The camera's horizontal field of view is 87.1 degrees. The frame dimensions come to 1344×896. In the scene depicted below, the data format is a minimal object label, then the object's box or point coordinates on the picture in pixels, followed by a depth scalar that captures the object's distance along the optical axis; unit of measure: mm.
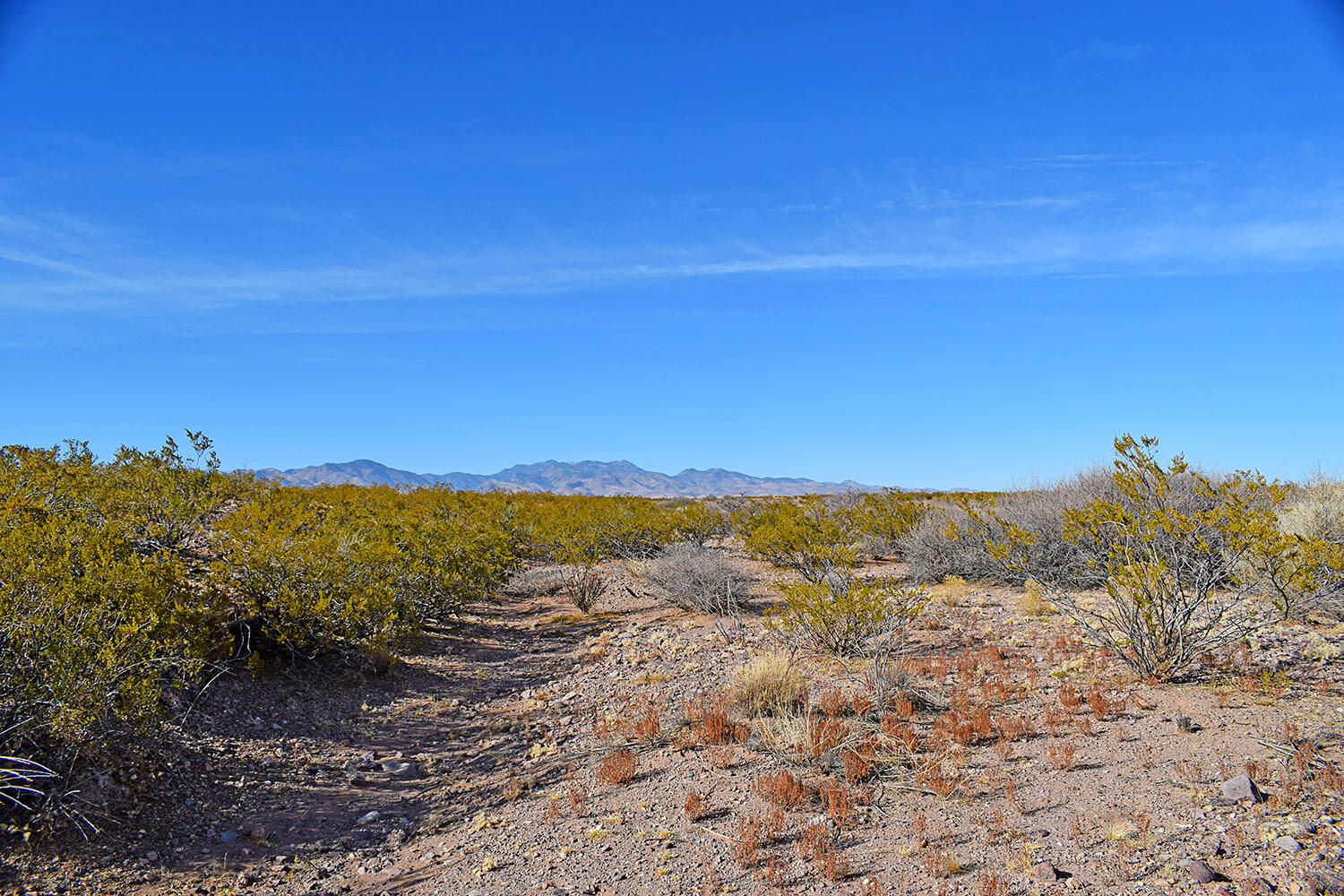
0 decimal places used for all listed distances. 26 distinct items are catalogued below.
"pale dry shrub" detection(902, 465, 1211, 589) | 12344
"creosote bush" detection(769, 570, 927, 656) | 8289
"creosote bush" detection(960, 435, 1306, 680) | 6422
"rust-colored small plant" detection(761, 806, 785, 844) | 4709
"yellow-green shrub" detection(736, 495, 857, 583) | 13289
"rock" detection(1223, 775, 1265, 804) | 4414
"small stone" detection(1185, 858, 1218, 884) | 3707
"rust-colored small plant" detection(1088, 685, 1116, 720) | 6152
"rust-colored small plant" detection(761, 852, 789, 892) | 4184
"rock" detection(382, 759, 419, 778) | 6563
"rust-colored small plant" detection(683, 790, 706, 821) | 5090
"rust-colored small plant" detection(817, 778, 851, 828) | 4797
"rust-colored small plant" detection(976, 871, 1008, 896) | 3776
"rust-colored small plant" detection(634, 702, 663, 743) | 6684
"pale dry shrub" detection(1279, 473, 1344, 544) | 10812
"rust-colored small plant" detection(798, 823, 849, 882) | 4199
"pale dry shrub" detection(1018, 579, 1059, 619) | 10367
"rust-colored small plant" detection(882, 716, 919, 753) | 5688
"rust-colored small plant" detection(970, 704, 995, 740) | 5914
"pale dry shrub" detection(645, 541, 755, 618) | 12609
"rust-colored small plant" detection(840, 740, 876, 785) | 5367
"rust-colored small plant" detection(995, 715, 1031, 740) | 5902
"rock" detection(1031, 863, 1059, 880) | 3919
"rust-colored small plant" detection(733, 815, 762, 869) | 4457
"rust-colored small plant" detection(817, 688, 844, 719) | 6680
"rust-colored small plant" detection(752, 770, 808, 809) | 5125
